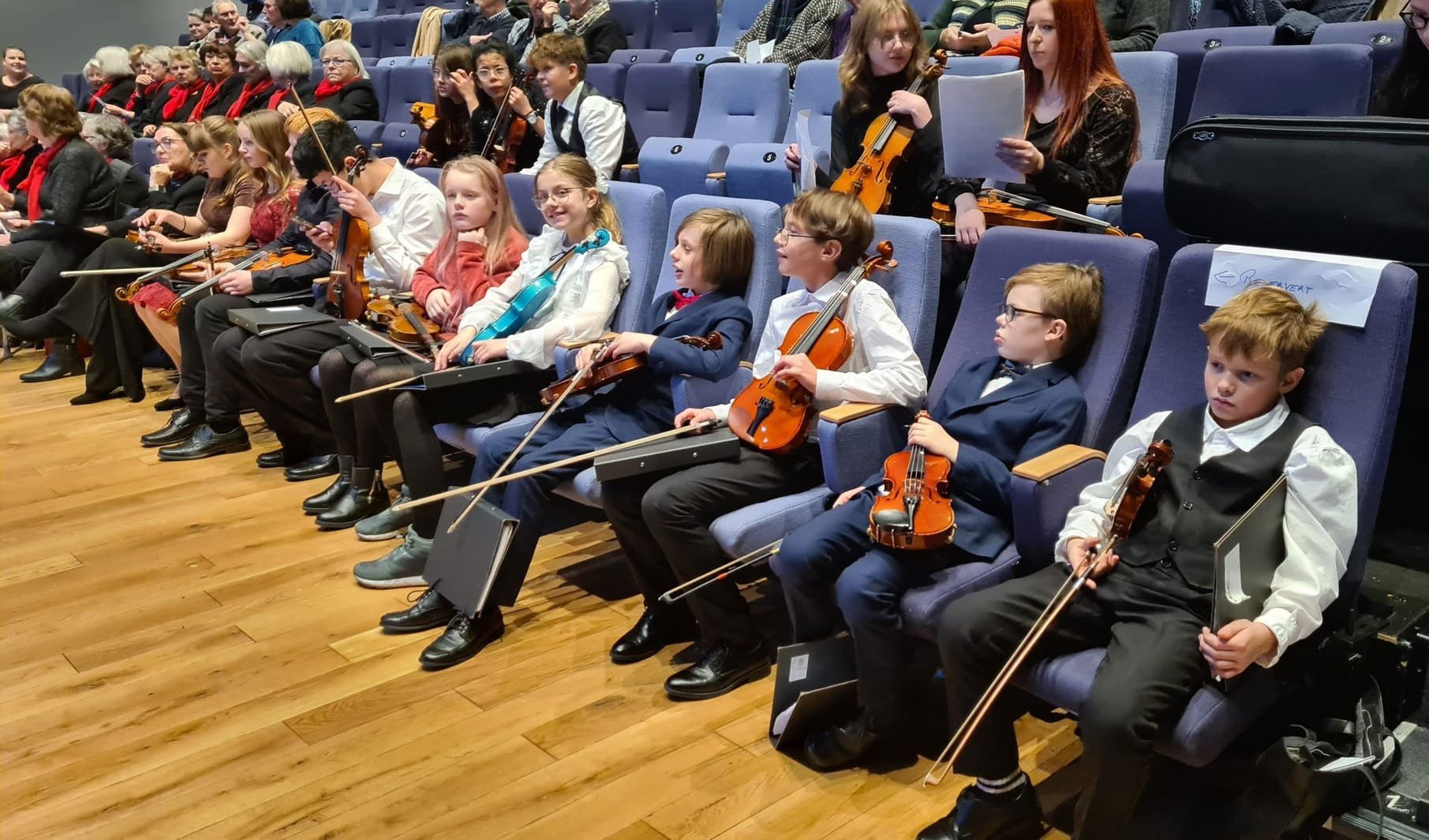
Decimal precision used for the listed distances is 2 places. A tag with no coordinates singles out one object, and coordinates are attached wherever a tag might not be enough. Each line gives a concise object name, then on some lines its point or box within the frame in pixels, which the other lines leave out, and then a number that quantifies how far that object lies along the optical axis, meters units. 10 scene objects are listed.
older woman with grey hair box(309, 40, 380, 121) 5.69
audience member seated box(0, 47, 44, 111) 8.14
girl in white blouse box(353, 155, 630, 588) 2.98
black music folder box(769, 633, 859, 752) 2.12
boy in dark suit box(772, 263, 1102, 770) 2.02
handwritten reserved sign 1.83
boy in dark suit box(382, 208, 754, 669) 2.62
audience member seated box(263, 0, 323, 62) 7.41
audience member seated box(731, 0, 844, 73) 4.70
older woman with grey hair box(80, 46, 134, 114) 8.35
